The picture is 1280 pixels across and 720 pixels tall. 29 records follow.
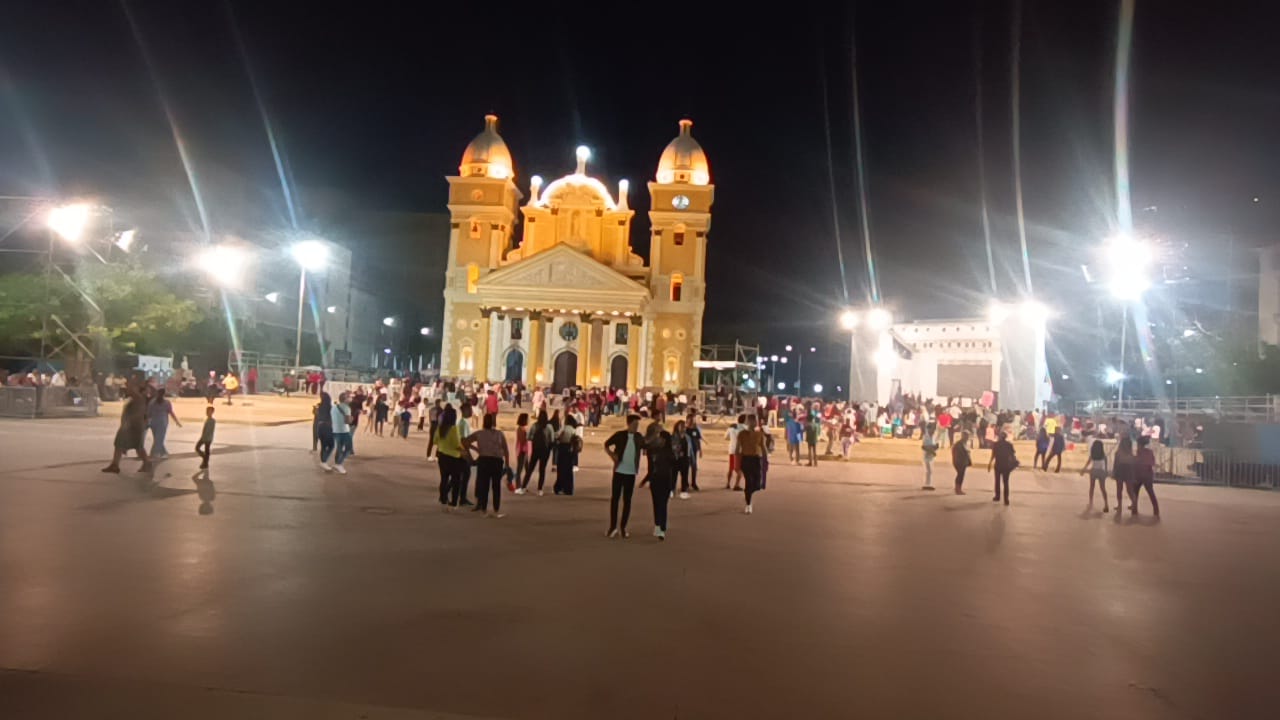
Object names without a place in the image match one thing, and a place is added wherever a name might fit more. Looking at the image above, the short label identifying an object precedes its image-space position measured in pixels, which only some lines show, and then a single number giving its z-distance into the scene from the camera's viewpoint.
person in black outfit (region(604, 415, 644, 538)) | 9.30
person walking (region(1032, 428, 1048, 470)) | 20.70
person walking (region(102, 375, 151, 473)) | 12.73
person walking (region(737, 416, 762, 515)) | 11.76
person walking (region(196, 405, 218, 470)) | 13.26
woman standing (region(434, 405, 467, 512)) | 11.12
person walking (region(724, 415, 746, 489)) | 14.89
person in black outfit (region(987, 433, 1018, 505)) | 14.16
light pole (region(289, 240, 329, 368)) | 32.53
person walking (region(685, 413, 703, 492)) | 14.62
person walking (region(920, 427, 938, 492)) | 16.91
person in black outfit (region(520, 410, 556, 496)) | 13.01
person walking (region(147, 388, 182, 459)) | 14.45
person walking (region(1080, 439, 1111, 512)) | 13.90
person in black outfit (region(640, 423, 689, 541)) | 9.22
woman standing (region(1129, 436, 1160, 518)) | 12.95
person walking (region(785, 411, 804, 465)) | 21.00
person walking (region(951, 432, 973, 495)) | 15.45
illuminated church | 52.69
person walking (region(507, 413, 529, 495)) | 13.11
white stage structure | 35.62
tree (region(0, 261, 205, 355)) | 29.20
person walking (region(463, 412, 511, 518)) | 10.20
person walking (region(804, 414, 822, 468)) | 20.78
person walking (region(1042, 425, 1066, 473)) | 19.66
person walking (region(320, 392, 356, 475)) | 14.51
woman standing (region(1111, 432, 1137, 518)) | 13.12
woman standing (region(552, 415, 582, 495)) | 12.98
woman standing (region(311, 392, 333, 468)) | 14.54
